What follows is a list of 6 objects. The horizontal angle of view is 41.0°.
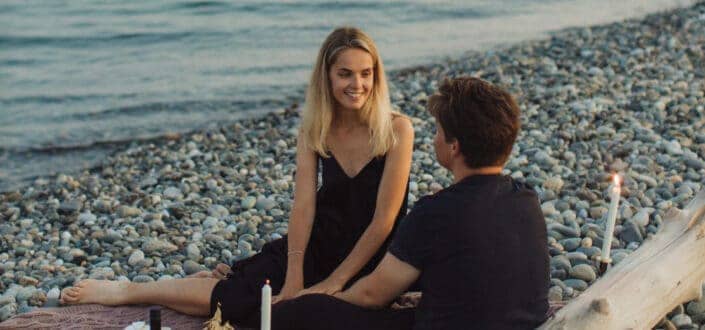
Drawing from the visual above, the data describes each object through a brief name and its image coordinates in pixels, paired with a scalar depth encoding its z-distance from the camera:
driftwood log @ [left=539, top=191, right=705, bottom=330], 4.06
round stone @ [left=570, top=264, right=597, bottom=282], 5.44
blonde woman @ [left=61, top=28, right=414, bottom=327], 4.82
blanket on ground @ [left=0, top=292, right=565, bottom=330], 4.95
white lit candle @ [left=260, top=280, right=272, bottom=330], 3.08
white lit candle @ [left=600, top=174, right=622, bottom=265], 4.23
